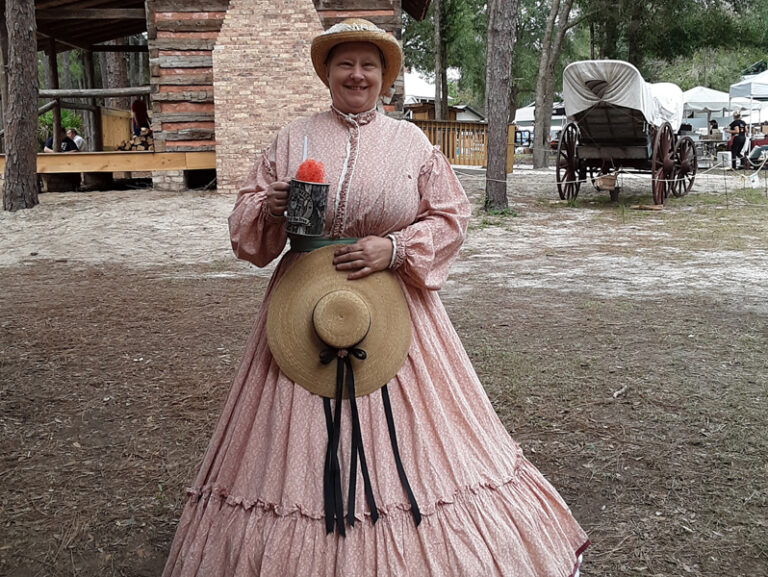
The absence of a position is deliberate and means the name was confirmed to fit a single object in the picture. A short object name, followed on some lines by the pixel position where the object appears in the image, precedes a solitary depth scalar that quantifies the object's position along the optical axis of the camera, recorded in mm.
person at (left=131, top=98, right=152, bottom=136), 15078
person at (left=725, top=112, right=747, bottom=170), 20578
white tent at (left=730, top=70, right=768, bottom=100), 21484
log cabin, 11703
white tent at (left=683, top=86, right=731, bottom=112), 28375
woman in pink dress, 1949
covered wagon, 11656
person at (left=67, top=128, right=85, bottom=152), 15305
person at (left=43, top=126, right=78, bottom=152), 15109
